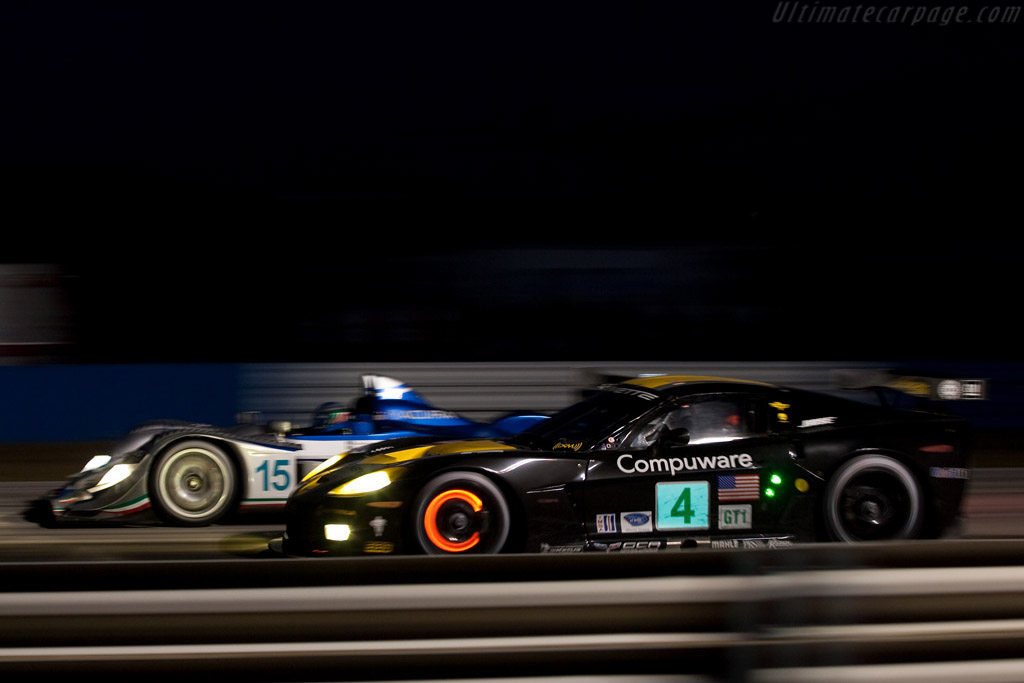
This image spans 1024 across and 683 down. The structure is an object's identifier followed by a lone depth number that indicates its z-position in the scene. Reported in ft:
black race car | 33.68
